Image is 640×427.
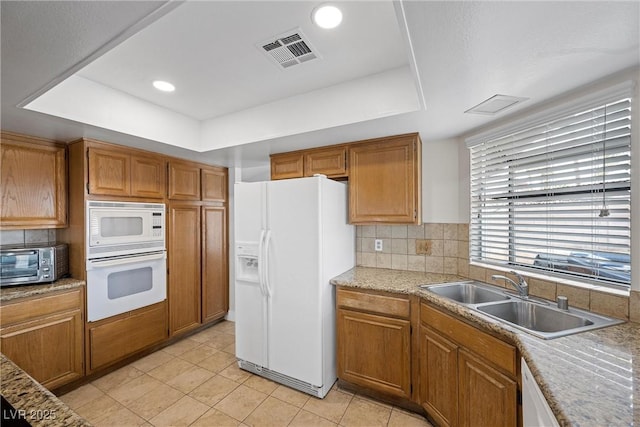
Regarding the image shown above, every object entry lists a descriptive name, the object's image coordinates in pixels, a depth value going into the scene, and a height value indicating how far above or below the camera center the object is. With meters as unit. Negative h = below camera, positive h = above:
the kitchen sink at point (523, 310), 1.43 -0.60
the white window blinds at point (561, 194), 1.45 +0.10
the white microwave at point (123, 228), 2.41 -0.16
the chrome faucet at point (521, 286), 1.76 -0.49
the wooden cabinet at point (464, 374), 1.33 -0.91
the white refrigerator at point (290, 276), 2.21 -0.55
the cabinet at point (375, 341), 2.06 -1.01
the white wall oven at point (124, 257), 2.42 -0.43
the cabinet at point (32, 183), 2.18 +0.24
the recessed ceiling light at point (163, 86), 2.01 +0.92
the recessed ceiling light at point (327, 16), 1.31 +0.94
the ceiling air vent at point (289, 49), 1.53 +0.94
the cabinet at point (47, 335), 2.00 -0.94
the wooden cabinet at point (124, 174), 2.44 +0.36
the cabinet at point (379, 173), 2.34 +0.33
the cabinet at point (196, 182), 3.12 +0.35
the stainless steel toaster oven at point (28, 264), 2.09 -0.40
